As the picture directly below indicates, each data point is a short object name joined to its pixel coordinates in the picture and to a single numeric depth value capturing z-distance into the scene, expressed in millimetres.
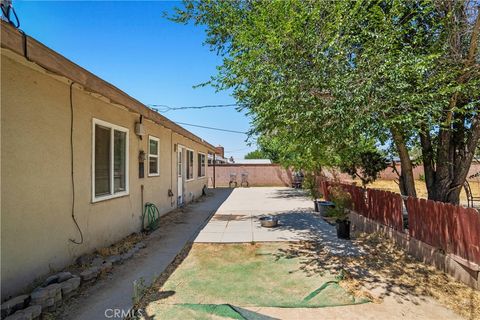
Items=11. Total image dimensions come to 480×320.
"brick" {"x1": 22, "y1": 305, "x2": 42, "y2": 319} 2648
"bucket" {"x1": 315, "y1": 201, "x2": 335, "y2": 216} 8257
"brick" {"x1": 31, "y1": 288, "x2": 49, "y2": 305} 2880
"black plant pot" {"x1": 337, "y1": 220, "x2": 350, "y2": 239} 6129
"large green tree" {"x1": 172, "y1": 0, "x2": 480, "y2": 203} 4305
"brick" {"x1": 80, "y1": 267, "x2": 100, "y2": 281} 3623
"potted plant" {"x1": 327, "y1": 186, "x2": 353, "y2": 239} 6141
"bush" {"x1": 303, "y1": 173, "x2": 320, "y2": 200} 10591
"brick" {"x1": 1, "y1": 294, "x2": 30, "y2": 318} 2641
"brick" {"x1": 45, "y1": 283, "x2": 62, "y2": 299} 3000
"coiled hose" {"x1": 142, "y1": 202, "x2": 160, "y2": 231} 6867
